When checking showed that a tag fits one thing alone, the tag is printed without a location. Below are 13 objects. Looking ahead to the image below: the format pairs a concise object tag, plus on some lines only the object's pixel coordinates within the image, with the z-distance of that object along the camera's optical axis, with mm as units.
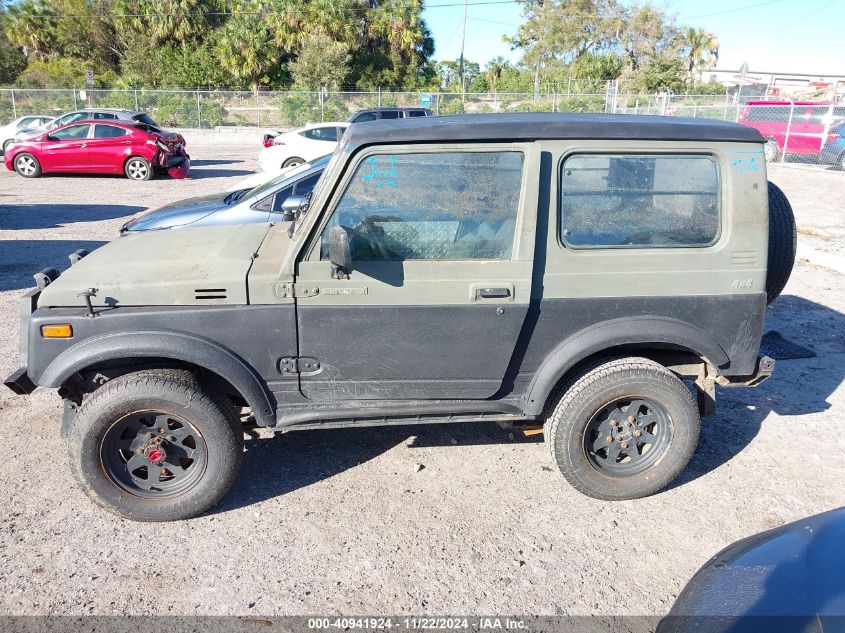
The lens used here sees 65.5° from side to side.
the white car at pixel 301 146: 14414
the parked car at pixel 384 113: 16484
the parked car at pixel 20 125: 20688
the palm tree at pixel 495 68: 57338
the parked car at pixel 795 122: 19078
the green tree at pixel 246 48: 41844
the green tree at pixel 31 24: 44375
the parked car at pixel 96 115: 18734
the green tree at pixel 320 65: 41406
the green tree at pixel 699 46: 53812
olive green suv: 3295
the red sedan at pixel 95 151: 16828
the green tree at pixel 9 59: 44312
